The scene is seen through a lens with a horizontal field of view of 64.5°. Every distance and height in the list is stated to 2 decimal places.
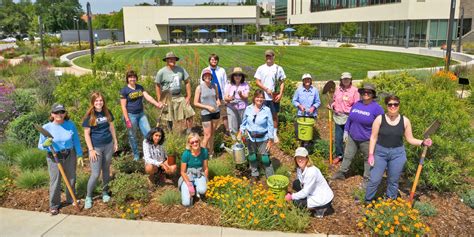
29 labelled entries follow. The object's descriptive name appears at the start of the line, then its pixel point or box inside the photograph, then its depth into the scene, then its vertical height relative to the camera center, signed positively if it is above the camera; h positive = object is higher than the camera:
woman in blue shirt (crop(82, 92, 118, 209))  4.95 -1.16
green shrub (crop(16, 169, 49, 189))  5.54 -1.92
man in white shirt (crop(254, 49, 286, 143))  6.73 -0.53
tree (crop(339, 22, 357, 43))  42.97 +2.15
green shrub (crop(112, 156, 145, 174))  6.02 -1.86
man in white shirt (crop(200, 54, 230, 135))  6.57 -0.49
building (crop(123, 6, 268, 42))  55.44 +3.92
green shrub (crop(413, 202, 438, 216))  4.81 -2.04
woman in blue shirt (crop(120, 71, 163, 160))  6.06 -0.95
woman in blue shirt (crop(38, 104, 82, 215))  4.74 -1.26
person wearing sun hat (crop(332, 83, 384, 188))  5.09 -1.04
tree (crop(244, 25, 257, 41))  52.41 +2.54
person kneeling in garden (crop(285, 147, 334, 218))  4.61 -1.73
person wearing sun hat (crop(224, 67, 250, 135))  6.19 -0.75
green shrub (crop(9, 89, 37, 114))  8.22 -1.16
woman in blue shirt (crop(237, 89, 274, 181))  5.35 -1.13
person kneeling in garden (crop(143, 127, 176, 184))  5.49 -1.53
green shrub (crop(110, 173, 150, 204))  5.09 -1.90
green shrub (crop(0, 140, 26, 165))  6.43 -1.77
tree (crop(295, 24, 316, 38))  52.16 +2.42
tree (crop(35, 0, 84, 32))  92.88 +8.56
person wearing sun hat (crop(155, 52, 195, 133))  6.36 -0.72
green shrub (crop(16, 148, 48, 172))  6.16 -1.81
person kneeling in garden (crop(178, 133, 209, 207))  5.00 -1.67
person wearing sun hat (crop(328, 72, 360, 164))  5.94 -0.84
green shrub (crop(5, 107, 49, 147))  7.08 -1.55
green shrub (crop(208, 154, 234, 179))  5.85 -1.86
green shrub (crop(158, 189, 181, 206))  5.08 -2.01
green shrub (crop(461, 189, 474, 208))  5.10 -2.03
